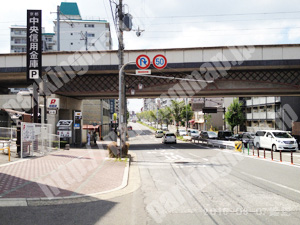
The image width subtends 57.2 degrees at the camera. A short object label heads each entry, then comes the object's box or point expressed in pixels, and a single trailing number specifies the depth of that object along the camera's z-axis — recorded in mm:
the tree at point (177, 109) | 61931
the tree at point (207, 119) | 72675
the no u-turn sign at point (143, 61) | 20245
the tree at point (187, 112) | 69288
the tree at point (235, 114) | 57156
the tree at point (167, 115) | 81931
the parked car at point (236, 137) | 33781
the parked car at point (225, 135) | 37091
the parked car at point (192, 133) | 52825
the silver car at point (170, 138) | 37375
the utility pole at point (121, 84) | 17969
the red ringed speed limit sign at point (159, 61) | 21611
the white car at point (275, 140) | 22578
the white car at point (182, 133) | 57300
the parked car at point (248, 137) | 29056
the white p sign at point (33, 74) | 20375
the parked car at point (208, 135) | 39481
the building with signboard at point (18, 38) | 87250
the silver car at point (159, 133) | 60356
